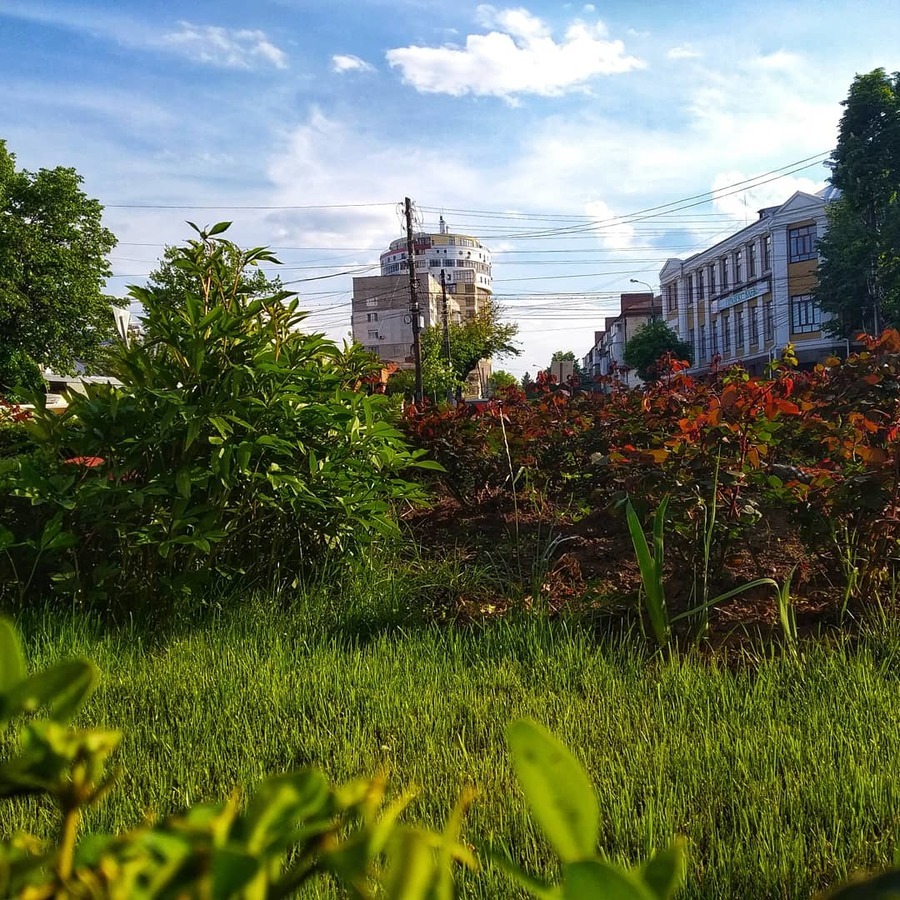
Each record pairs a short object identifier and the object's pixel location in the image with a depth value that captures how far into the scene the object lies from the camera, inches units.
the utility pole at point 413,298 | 1202.0
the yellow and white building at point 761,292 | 1758.1
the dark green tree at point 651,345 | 2047.2
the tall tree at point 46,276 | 1235.9
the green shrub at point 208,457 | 132.6
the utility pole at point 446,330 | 1733.5
